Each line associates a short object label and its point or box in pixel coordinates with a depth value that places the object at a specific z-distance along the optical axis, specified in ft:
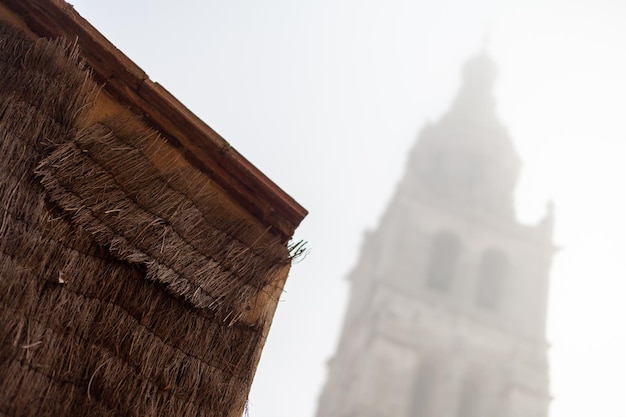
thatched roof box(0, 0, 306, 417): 11.05
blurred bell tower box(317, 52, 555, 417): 92.99
